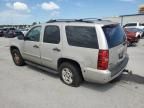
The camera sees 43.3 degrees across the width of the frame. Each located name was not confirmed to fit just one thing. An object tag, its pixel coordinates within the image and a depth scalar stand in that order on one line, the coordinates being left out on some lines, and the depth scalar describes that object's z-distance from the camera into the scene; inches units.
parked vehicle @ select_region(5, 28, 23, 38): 1148.6
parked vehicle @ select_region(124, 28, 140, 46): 576.4
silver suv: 178.4
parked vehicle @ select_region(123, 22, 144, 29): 1128.9
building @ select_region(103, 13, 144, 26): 1726.1
